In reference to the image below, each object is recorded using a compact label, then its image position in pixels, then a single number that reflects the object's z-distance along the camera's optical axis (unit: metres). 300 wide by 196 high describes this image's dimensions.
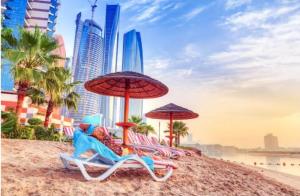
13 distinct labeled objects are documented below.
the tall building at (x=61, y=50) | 83.62
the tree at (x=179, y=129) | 39.22
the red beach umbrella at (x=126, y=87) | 6.67
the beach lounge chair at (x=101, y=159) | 4.82
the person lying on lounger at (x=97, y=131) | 5.41
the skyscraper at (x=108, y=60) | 191.25
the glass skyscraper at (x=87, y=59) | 172.62
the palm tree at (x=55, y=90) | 11.71
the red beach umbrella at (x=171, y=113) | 13.45
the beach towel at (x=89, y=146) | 4.88
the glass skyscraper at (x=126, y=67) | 197.44
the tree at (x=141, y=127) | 33.72
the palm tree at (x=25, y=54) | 9.91
